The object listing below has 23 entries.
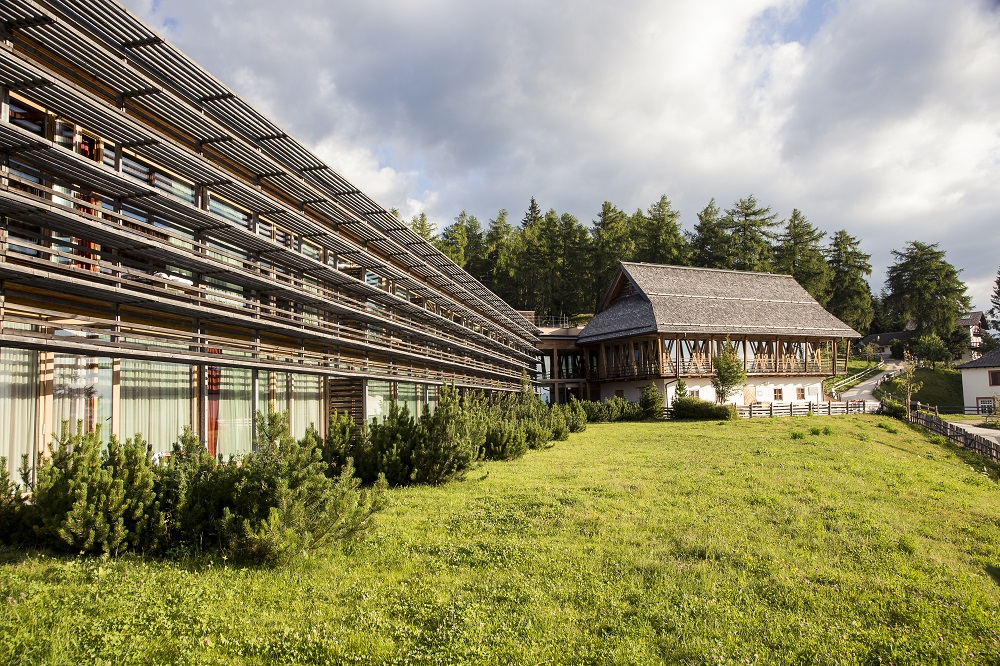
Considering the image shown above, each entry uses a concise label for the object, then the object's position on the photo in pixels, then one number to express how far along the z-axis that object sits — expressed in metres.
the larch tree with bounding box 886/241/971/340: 71.69
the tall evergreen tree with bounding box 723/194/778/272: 65.75
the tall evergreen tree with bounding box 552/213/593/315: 64.19
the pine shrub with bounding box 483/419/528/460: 17.33
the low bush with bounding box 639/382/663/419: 35.19
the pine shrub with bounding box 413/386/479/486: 12.83
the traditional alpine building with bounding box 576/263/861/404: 39.97
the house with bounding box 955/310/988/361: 88.88
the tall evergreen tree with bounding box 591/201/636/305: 63.62
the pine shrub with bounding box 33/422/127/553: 6.84
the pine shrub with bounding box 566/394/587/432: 27.11
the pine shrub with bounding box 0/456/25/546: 7.28
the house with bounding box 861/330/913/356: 82.87
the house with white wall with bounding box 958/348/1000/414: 49.84
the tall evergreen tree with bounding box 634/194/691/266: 64.56
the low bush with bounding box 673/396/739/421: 33.16
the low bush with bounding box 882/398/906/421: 35.41
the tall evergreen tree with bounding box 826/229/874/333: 73.56
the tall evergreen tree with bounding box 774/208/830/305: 67.94
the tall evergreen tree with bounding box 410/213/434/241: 66.28
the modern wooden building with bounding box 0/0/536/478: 9.89
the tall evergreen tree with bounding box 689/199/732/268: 65.81
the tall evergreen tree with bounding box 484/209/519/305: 65.19
